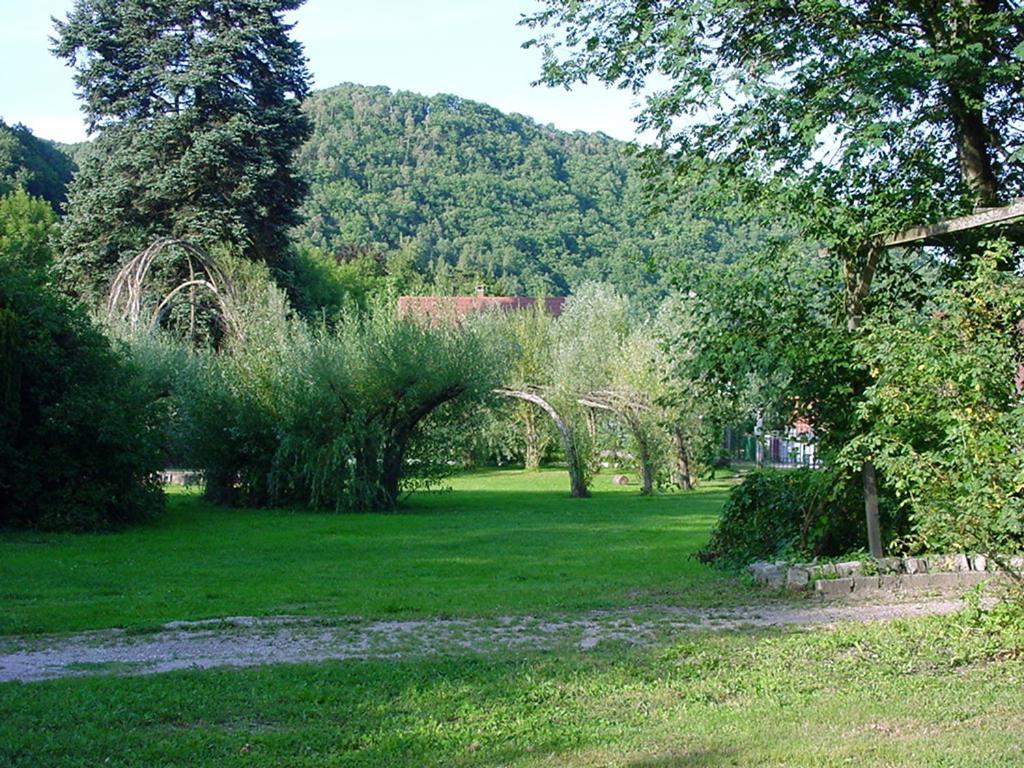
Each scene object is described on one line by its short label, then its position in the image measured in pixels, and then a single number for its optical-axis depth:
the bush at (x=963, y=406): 8.34
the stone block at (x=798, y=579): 12.31
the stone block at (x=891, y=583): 12.27
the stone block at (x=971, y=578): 12.30
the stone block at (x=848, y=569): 12.44
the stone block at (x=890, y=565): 12.52
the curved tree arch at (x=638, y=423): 36.12
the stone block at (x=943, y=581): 12.27
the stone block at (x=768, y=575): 12.72
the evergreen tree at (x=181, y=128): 38.91
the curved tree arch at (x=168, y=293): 31.95
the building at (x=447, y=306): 32.34
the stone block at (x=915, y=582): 12.30
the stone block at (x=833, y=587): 12.16
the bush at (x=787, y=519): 13.88
